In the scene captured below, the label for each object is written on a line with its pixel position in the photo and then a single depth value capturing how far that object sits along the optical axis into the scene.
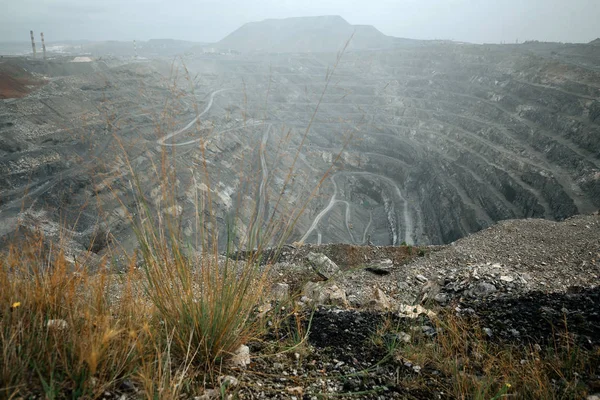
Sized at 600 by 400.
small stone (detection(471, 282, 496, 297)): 5.31
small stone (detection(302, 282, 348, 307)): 4.99
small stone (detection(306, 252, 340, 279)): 8.19
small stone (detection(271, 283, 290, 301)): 5.65
